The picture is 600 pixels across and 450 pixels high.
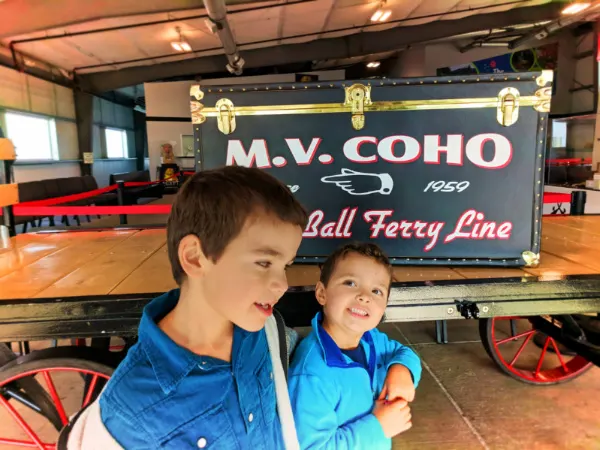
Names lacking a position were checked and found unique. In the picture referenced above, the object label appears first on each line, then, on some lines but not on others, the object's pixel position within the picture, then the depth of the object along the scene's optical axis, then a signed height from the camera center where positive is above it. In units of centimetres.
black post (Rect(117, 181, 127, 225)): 537 -34
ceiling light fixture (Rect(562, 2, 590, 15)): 869 +312
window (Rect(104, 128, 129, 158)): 1598 +81
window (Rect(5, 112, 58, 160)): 961 +72
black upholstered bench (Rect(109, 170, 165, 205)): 817 -58
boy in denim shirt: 84 -34
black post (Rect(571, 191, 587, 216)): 285 -31
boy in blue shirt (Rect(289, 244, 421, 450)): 115 -62
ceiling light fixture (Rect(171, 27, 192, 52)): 905 +256
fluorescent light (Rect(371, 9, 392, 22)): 842 +292
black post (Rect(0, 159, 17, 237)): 214 -26
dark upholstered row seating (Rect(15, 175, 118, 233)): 710 -51
